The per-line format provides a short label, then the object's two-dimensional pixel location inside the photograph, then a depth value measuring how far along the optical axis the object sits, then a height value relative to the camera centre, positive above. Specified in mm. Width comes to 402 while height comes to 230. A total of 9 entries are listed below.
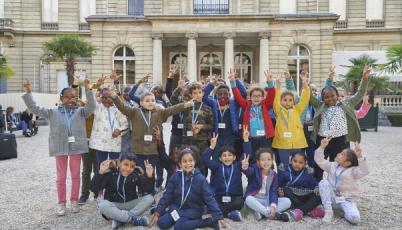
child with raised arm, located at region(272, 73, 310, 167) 6793 -374
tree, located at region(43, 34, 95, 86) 28078 +3557
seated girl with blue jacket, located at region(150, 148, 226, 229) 5414 -1328
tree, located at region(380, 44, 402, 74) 16609 +1706
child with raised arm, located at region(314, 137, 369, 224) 5902 -1157
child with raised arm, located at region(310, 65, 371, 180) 6742 -299
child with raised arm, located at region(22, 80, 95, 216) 6285 -530
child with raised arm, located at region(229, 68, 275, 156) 6871 -247
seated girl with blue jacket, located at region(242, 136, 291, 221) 5941 -1272
